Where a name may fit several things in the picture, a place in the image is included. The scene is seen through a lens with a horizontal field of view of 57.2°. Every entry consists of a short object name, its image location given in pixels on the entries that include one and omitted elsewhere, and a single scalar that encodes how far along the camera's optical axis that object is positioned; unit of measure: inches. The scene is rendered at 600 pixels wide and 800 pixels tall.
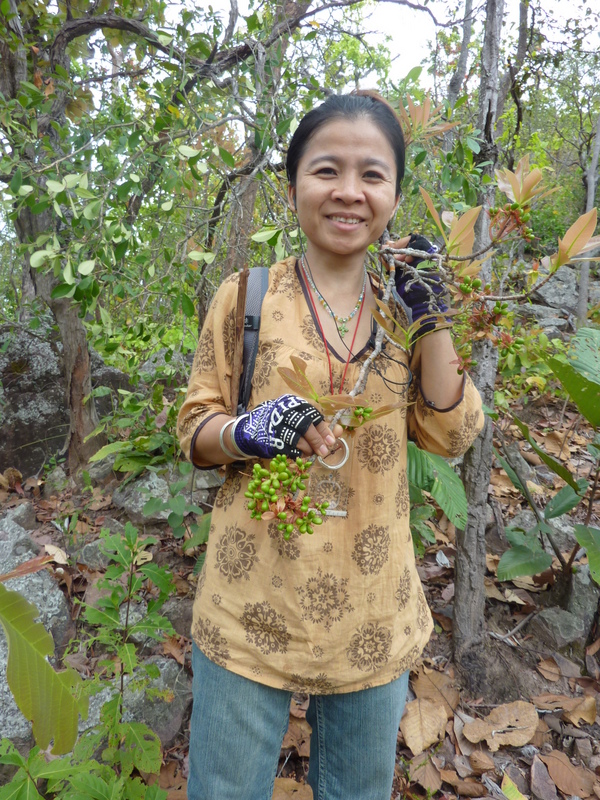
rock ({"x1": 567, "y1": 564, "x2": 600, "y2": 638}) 103.0
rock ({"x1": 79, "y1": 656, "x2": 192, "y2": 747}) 88.0
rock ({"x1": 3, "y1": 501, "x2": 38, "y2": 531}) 134.4
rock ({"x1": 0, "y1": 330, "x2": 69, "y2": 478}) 173.3
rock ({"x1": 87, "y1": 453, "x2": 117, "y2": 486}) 156.4
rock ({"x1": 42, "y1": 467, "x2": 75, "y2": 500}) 159.6
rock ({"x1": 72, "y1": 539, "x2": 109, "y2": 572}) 120.7
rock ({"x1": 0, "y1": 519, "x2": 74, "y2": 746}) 101.0
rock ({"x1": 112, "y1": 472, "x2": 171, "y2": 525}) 128.9
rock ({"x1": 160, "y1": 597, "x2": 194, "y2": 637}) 105.5
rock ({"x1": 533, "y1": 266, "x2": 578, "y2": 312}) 280.1
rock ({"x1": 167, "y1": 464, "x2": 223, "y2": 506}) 129.4
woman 51.8
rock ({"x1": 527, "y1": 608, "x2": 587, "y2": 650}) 101.6
